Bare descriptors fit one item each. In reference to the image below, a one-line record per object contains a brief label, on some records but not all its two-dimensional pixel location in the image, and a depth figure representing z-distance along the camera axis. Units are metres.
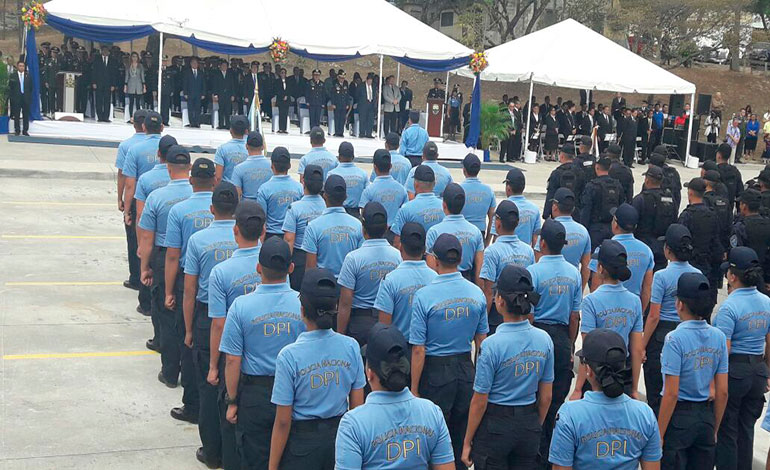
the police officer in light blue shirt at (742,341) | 6.59
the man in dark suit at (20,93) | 22.50
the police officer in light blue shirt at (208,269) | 6.82
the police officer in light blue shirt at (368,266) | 6.88
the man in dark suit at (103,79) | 24.36
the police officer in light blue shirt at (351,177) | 10.49
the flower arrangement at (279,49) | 23.31
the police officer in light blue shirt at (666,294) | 7.12
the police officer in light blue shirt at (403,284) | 6.30
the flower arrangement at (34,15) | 21.67
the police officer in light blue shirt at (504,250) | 7.36
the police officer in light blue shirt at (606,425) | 4.52
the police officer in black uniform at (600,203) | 10.84
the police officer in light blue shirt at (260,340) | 5.46
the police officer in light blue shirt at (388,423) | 4.06
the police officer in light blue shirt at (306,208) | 8.47
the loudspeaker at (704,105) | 34.75
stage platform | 23.72
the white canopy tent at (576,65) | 27.22
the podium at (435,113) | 28.86
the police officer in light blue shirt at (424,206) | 8.73
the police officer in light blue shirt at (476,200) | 10.22
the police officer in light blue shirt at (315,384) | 4.82
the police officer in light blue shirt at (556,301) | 6.71
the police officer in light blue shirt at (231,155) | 11.00
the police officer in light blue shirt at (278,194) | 9.34
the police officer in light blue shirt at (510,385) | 5.39
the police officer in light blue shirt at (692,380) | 5.78
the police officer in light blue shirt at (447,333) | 5.89
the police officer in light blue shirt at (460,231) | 7.70
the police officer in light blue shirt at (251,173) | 10.24
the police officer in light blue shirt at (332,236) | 7.67
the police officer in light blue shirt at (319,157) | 11.19
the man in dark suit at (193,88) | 24.91
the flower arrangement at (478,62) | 25.73
